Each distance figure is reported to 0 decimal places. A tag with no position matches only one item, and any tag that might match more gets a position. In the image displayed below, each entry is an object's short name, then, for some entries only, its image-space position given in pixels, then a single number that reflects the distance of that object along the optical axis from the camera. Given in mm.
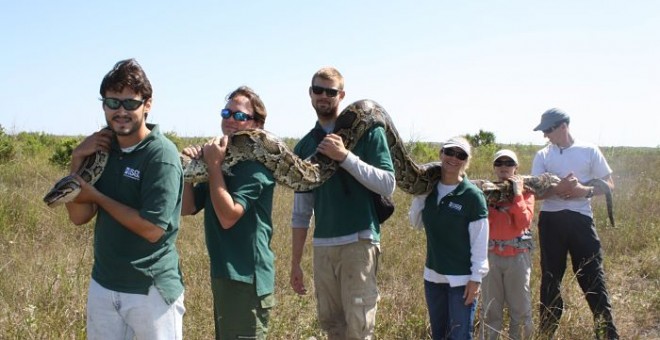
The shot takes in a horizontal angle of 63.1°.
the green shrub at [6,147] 18156
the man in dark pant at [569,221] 6473
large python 3713
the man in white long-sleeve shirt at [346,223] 4727
